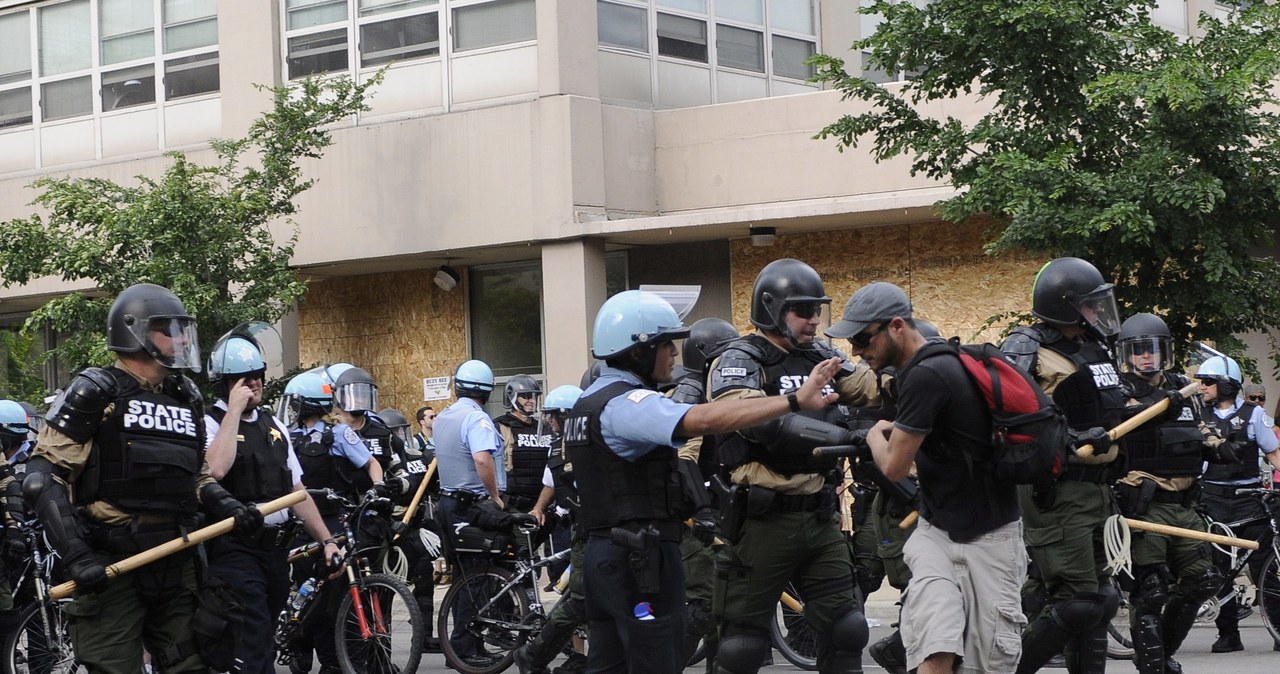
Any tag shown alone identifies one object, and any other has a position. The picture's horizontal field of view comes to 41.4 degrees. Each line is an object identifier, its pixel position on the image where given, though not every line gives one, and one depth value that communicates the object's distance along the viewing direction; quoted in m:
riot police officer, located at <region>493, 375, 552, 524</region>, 12.09
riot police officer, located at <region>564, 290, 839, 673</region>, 6.45
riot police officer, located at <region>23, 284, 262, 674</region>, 6.95
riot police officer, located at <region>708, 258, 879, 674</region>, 7.59
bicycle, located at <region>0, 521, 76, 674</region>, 10.55
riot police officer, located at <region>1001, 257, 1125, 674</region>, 8.01
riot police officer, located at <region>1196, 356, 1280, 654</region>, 12.03
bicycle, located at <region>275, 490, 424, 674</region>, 10.48
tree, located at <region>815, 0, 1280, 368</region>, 11.96
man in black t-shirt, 6.22
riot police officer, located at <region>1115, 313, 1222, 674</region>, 9.28
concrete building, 18.38
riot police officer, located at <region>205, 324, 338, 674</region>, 8.48
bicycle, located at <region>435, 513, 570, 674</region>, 11.00
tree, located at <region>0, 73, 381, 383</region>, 16.70
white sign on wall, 20.62
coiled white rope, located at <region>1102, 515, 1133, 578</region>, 8.09
